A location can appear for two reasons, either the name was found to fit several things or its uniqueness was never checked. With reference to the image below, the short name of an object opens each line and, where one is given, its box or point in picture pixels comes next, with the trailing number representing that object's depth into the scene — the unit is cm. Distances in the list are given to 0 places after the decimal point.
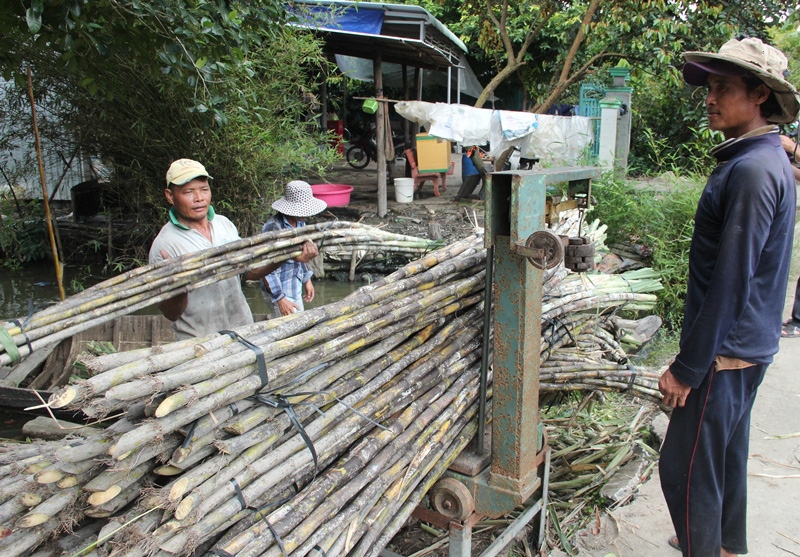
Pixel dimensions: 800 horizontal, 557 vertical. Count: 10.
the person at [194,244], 289
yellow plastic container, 1097
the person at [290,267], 383
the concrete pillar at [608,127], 1033
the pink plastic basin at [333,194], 898
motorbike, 1523
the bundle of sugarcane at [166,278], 192
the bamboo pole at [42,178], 366
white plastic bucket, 1076
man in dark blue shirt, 201
